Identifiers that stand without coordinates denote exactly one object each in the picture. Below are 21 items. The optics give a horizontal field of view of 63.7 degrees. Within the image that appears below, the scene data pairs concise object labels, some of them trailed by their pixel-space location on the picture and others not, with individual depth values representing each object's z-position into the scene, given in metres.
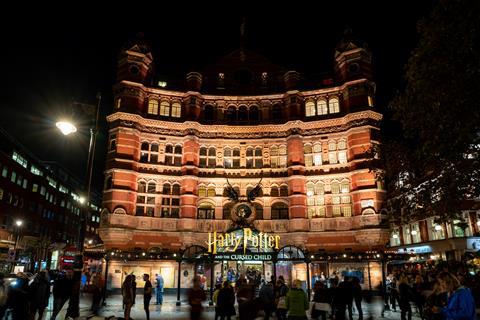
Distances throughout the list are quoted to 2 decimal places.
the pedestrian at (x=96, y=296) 18.05
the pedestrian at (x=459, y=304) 7.54
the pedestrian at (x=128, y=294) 14.83
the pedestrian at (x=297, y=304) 10.39
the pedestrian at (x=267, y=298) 14.17
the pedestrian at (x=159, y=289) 23.77
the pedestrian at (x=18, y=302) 12.01
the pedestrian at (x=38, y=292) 13.39
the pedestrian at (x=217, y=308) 13.35
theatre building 33.78
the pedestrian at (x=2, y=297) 12.86
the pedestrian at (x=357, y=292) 16.31
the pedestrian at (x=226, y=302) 13.02
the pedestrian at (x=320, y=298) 13.34
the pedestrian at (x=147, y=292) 16.88
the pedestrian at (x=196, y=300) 11.34
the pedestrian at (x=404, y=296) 15.62
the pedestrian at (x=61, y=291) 14.56
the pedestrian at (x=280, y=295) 14.35
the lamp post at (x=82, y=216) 12.27
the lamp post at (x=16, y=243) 38.64
